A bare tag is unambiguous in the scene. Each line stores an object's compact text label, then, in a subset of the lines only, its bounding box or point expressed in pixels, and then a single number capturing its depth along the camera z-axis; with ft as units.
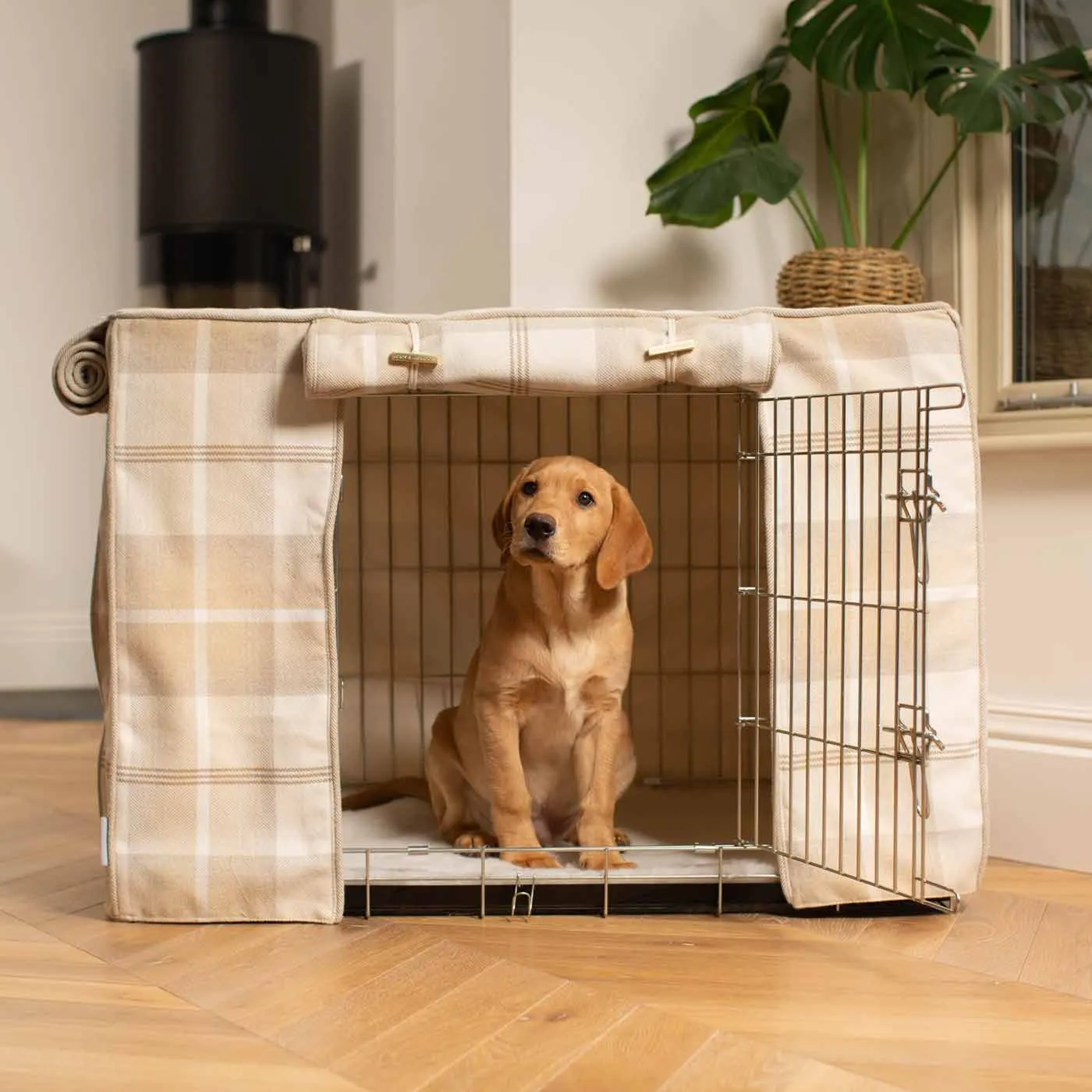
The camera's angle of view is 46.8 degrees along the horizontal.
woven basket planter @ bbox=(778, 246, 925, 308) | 8.23
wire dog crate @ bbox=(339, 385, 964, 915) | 6.58
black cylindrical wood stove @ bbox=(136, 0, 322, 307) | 11.88
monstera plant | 7.99
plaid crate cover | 6.40
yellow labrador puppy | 7.02
